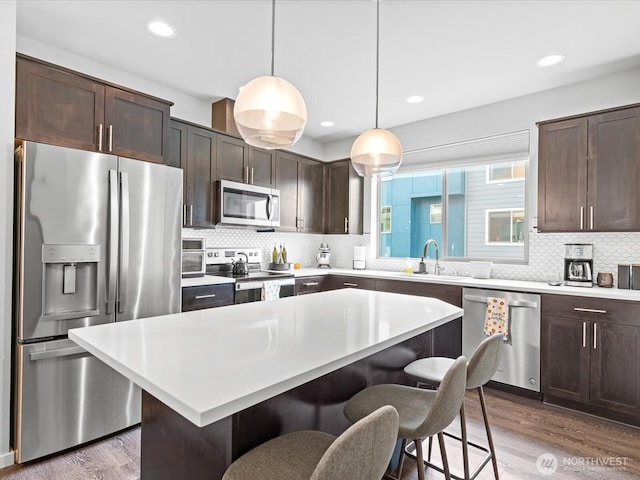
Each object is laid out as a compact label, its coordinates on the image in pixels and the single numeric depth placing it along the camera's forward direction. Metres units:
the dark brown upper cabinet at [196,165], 3.39
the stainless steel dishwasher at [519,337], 3.01
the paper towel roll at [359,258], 4.87
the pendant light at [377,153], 2.16
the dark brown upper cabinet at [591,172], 2.83
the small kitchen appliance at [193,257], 3.56
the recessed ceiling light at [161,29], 2.48
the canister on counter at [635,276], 2.88
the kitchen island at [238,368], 0.96
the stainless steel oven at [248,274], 3.54
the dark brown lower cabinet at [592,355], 2.60
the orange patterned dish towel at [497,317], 3.10
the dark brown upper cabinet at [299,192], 4.47
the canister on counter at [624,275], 2.95
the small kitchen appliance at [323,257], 5.20
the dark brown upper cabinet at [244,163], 3.77
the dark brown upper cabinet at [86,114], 2.30
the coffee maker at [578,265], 3.13
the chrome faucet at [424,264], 4.19
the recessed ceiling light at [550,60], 2.85
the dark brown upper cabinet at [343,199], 4.85
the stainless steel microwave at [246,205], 3.68
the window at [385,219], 4.98
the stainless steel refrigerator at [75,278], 2.11
